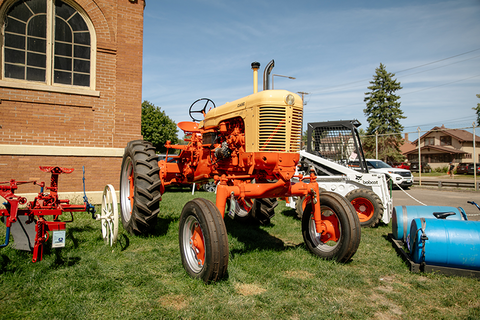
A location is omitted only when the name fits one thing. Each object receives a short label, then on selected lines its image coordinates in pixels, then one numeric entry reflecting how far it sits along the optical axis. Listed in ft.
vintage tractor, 10.82
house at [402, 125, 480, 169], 137.44
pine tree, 128.47
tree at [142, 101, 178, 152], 116.98
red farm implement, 11.14
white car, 53.57
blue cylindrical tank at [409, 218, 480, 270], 11.30
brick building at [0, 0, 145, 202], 24.82
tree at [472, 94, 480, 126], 113.92
